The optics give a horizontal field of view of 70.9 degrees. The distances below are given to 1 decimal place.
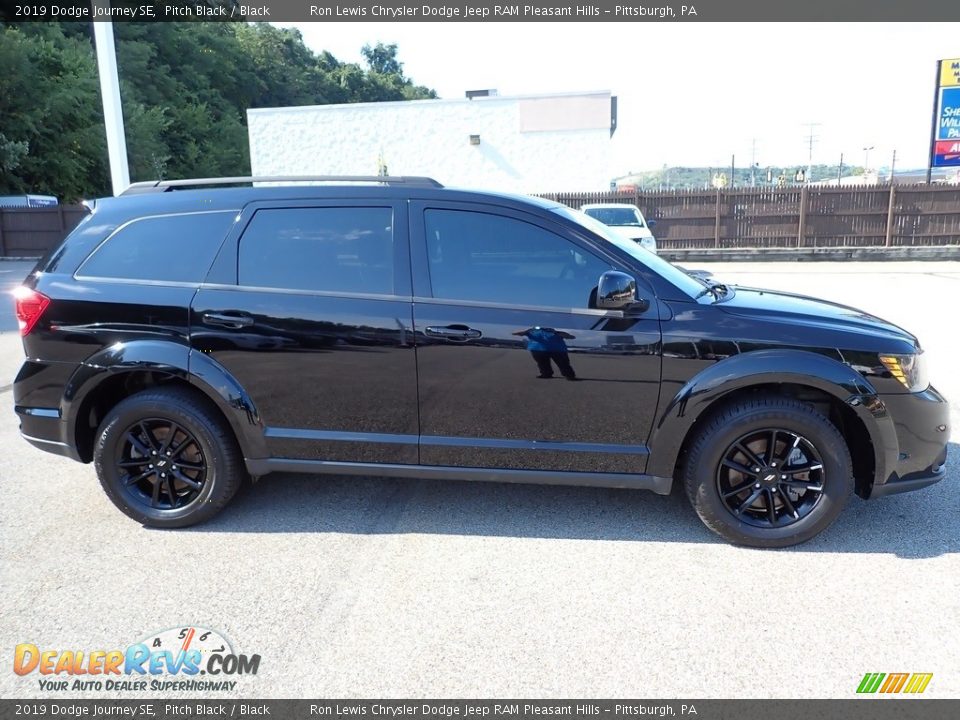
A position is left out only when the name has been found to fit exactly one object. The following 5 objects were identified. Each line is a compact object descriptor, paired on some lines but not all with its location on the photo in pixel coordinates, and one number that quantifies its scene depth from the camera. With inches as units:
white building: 1171.3
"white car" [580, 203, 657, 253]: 583.8
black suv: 132.4
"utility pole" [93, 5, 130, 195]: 393.7
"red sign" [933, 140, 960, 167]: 851.4
